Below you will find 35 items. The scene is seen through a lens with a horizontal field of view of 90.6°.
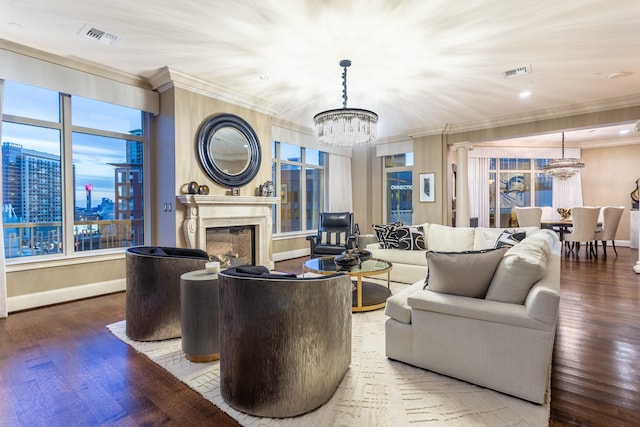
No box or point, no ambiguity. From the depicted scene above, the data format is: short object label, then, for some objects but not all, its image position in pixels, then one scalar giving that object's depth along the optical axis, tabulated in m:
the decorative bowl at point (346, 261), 3.64
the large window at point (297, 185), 6.70
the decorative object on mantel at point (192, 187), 4.27
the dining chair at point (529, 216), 6.86
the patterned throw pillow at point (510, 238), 3.26
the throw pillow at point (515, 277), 1.96
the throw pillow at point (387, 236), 4.88
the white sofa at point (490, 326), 1.79
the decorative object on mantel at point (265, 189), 5.32
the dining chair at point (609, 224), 6.59
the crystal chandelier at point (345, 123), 3.75
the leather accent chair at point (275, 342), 1.71
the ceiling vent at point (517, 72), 3.94
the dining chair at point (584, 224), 6.43
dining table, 6.89
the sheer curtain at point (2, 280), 3.27
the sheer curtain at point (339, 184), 7.82
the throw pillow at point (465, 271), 2.11
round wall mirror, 4.54
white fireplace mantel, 4.29
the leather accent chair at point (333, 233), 5.46
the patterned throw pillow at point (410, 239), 4.76
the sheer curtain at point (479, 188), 9.02
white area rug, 1.69
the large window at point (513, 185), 9.20
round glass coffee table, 3.39
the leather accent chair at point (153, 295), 2.70
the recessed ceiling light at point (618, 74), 4.11
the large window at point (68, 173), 3.58
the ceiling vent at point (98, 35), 3.10
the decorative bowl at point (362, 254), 4.06
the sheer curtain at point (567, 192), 8.69
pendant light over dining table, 7.10
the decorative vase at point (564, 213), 7.75
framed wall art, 6.97
